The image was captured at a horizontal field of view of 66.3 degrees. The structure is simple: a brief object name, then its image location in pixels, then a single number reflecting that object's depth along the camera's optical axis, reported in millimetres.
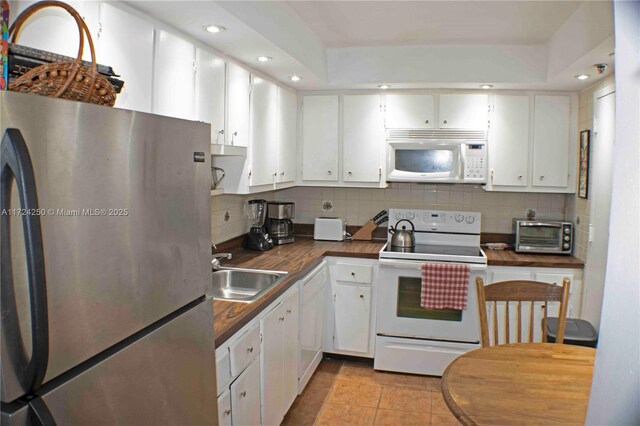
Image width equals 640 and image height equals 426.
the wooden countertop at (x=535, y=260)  3574
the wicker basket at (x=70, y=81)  1167
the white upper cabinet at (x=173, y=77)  2098
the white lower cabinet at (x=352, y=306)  3805
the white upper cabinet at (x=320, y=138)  4125
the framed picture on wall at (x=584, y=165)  3553
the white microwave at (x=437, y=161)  3893
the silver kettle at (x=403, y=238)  3924
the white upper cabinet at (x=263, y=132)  3229
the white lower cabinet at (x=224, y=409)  1967
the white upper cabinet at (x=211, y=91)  2479
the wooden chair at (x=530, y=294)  2350
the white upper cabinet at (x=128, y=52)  1775
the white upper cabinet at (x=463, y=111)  3898
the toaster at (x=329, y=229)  4316
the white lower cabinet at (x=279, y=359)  2541
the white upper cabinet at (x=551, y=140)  3809
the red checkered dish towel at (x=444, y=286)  3521
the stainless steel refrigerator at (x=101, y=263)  904
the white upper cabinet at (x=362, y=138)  4062
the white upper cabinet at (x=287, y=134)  3756
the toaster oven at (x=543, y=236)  3760
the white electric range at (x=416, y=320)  3598
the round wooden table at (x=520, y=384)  1509
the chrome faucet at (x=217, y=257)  3076
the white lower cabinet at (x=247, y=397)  2141
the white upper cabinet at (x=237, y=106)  2855
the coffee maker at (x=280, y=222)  4094
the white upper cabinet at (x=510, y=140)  3861
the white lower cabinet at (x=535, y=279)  3570
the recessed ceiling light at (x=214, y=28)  2305
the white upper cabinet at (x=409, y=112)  3969
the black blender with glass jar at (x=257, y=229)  3820
